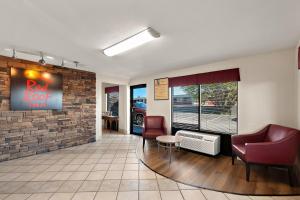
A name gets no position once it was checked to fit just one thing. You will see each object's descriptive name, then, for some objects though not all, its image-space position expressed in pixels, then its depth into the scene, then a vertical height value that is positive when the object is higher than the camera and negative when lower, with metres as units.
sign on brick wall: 3.05 +0.27
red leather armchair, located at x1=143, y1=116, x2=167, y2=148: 4.32 -0.72
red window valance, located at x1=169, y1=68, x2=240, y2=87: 3.15 +0.61
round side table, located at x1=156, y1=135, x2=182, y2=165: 3.05 -0.87
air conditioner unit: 3.14 -0.97
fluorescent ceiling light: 1.96 +0.95
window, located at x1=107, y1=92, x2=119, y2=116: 6.76 -0.08
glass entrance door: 5.50 -0.23
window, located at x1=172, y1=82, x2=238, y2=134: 3.31 -0.15
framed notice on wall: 4.49 +0.42
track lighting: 2.67 +0.97
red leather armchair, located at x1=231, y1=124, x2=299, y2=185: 2.09 -0.77
